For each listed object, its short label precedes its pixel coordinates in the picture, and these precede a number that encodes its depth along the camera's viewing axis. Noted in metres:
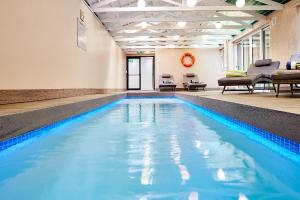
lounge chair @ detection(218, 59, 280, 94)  5.17
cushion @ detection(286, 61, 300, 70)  3.66
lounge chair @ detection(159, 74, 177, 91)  11.79
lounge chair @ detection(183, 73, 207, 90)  11.16
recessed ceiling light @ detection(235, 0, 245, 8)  5.60
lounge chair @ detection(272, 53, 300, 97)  3.35
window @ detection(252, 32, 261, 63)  8.70
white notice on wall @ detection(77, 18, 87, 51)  5.66
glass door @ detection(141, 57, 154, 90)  15.03
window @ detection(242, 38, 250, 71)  9.71
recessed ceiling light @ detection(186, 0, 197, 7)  5.45
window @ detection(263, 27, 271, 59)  8.00
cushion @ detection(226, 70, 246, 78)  5.60
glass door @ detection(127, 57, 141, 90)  15.06
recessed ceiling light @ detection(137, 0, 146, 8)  5.60
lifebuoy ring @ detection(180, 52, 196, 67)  12.84
